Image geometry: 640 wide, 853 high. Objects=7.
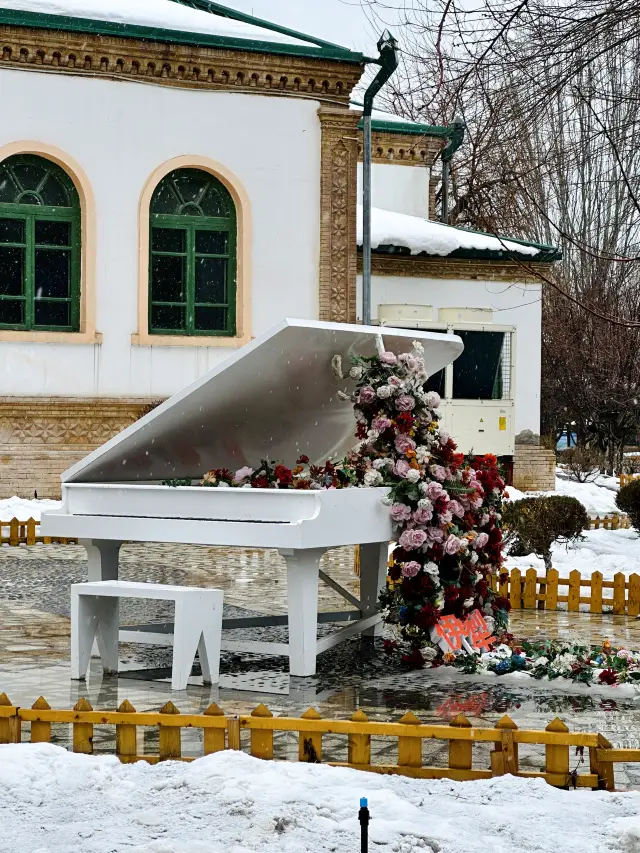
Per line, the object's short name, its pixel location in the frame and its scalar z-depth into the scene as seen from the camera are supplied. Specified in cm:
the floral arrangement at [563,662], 801
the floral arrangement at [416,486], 848
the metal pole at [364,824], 349
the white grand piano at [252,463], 786
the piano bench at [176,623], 770
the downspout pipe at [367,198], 2183
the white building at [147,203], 2158
